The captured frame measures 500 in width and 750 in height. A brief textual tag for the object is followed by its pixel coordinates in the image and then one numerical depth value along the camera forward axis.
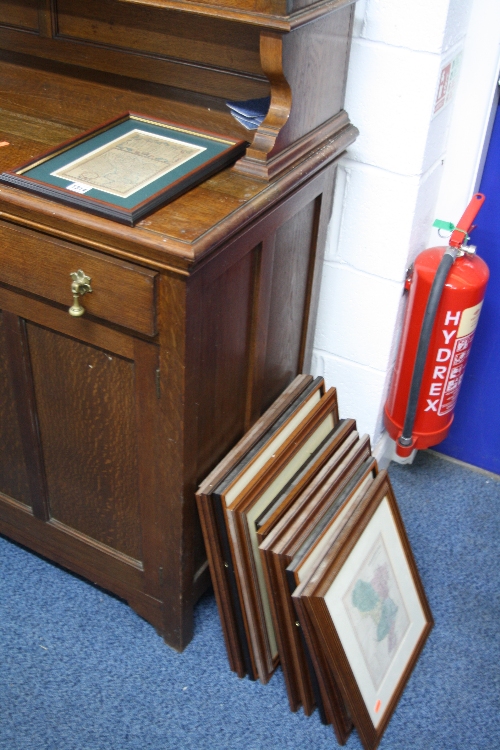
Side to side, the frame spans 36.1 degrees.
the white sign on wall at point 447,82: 1.52
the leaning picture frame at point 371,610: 1.39
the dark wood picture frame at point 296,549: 1.41
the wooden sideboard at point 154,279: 1.21
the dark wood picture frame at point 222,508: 1.44
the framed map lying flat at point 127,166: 1.21
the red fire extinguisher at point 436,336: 1.67
